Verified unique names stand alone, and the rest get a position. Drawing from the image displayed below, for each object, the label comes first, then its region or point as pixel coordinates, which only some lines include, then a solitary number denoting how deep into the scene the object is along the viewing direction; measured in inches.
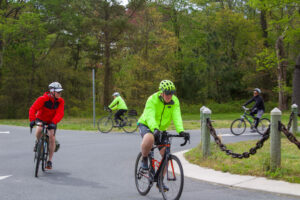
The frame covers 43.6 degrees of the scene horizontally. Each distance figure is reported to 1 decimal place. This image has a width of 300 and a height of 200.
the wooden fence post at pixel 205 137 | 338.6
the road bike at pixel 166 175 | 200.1
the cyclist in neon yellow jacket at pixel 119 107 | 648.4
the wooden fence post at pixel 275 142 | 271.4
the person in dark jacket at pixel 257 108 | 595.2
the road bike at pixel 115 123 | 668.1
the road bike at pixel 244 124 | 600.4
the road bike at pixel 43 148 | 291.3
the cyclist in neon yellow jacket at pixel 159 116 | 211.5
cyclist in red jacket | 301.0
